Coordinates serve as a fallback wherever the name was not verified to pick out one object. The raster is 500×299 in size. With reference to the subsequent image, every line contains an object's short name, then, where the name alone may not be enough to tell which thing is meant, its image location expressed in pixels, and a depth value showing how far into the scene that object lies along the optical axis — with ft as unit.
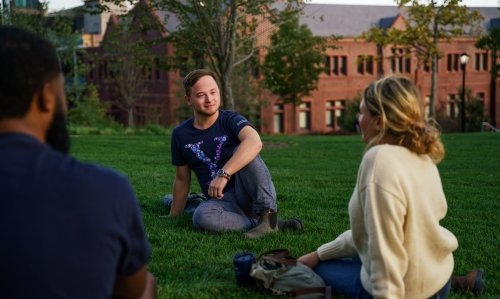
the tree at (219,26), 51.06
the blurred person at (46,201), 6.10
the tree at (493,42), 93.97
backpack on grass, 12.23
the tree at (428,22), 98.78
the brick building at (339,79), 153.69
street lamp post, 97.37
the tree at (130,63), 55.16
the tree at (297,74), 119.28
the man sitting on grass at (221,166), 17.66
